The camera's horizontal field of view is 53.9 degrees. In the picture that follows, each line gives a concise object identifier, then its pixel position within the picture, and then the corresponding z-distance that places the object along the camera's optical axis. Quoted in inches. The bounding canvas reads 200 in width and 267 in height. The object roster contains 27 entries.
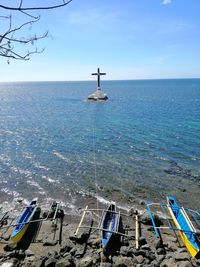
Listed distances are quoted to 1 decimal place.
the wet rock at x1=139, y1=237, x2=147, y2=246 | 444.9
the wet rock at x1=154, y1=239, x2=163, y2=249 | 436.8
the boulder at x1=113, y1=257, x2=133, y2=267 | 370.7
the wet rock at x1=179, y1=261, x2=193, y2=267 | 369.8
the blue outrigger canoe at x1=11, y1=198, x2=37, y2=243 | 447.3
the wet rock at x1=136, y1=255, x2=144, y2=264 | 389.3
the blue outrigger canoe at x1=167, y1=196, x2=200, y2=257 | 415.6
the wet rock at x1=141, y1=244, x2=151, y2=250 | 428.3
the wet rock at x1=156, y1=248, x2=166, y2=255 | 418.0
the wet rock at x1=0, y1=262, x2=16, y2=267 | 360.3
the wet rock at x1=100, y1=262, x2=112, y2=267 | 368.5
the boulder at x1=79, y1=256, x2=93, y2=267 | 368.2
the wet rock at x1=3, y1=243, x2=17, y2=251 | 424.5
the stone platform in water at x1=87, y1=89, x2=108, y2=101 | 2730.8
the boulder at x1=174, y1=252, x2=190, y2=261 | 389.0
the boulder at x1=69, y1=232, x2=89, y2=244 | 452.2
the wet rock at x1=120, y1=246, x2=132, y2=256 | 407.5
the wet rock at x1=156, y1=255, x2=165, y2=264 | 389.6
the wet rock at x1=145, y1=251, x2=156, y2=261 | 396.8
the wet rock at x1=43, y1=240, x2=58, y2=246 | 450.0
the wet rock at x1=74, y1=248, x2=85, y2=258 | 404.1
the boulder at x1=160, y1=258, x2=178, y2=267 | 376.3
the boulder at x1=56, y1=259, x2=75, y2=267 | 359.8
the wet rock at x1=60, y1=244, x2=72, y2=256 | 414.3
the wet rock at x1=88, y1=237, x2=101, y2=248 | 433.4
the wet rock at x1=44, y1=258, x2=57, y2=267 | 363.2
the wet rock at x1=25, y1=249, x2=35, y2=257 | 405.4
